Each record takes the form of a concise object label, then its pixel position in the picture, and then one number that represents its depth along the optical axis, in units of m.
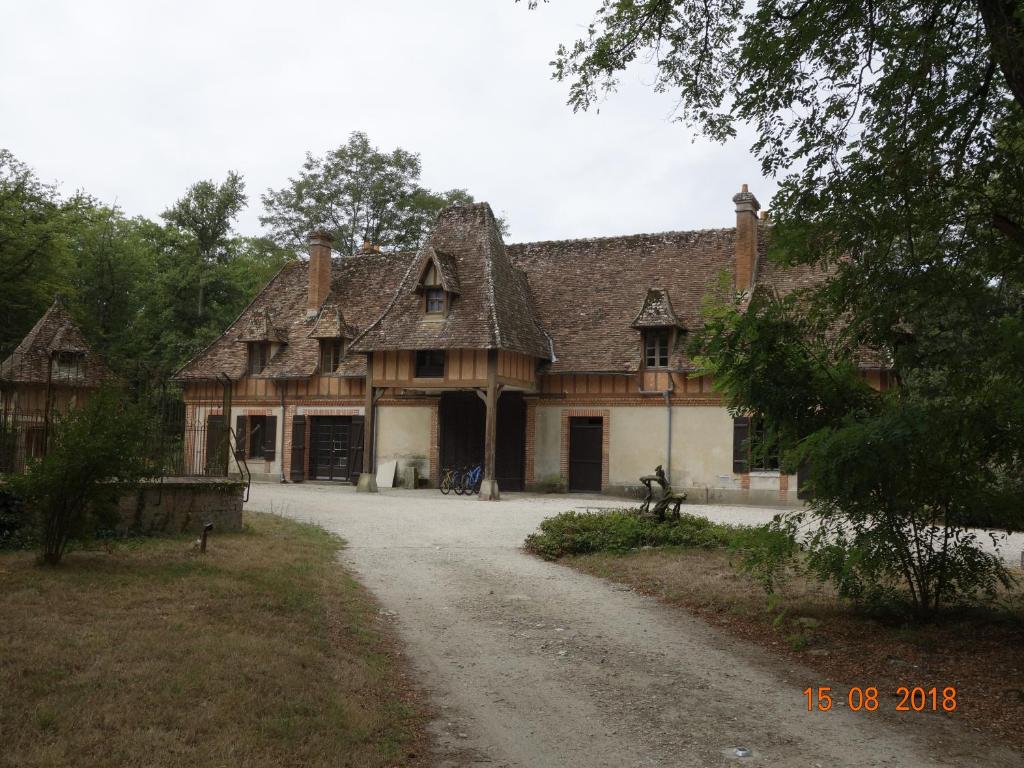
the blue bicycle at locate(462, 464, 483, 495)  22.22
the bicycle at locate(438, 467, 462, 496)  22.33
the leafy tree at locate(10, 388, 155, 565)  8.20
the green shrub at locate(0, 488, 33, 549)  9.30
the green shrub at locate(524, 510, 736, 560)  11.52
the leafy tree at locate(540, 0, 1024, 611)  6.23
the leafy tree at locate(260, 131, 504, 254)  37.16
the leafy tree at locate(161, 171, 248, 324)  35.59
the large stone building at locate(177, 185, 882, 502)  21.69
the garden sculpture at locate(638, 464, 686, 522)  12.42
